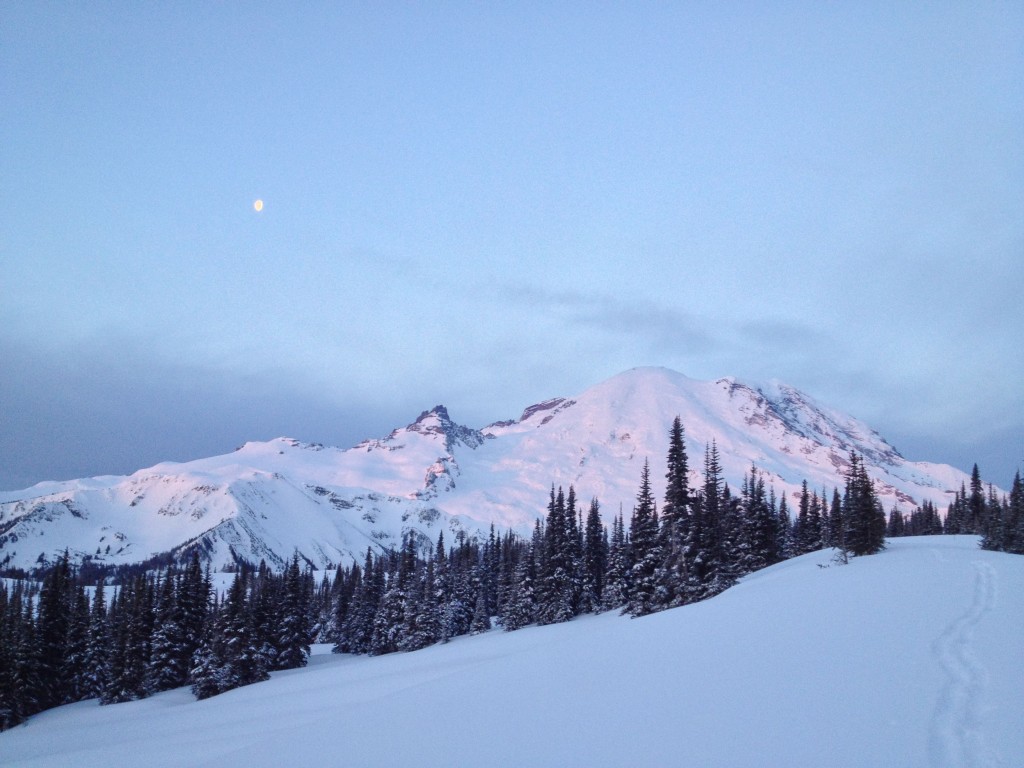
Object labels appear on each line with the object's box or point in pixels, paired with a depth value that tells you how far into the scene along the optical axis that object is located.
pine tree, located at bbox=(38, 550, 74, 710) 52.56
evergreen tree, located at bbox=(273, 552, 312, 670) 62.91
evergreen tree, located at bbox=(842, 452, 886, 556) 39.88
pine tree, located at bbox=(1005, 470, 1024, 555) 49.91
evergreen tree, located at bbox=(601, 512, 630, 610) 57.47
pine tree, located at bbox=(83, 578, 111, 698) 55.66
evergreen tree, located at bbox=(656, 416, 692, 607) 42.09
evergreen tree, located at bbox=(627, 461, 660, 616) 45.36
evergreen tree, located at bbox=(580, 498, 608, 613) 64.38
